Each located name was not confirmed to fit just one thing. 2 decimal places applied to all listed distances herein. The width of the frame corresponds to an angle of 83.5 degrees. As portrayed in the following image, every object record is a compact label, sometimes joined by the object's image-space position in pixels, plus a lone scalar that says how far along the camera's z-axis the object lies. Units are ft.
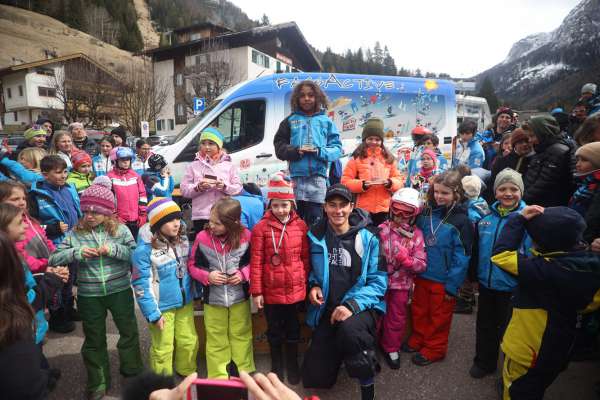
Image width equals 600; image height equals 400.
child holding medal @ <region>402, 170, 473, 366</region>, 9.59
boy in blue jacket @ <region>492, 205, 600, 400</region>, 6.51
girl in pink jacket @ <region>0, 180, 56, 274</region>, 7.99
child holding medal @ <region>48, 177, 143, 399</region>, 8.50
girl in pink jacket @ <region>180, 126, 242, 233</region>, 11.43
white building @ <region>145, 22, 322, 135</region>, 101.71
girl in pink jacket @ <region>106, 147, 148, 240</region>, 14.74
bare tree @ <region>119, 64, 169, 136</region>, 83.15
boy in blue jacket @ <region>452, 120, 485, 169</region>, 18.51
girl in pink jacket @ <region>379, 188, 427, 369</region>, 9.59
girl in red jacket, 8.86
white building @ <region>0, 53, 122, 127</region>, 132.16
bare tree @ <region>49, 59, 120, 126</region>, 87.15
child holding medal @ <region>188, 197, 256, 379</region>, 8.93
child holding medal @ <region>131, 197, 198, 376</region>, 8.52
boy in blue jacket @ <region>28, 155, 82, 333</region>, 11.17
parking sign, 39.78
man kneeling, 8.59
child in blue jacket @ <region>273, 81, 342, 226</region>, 11.69
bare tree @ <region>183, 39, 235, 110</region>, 90.38
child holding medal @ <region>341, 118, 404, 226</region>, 12.17
